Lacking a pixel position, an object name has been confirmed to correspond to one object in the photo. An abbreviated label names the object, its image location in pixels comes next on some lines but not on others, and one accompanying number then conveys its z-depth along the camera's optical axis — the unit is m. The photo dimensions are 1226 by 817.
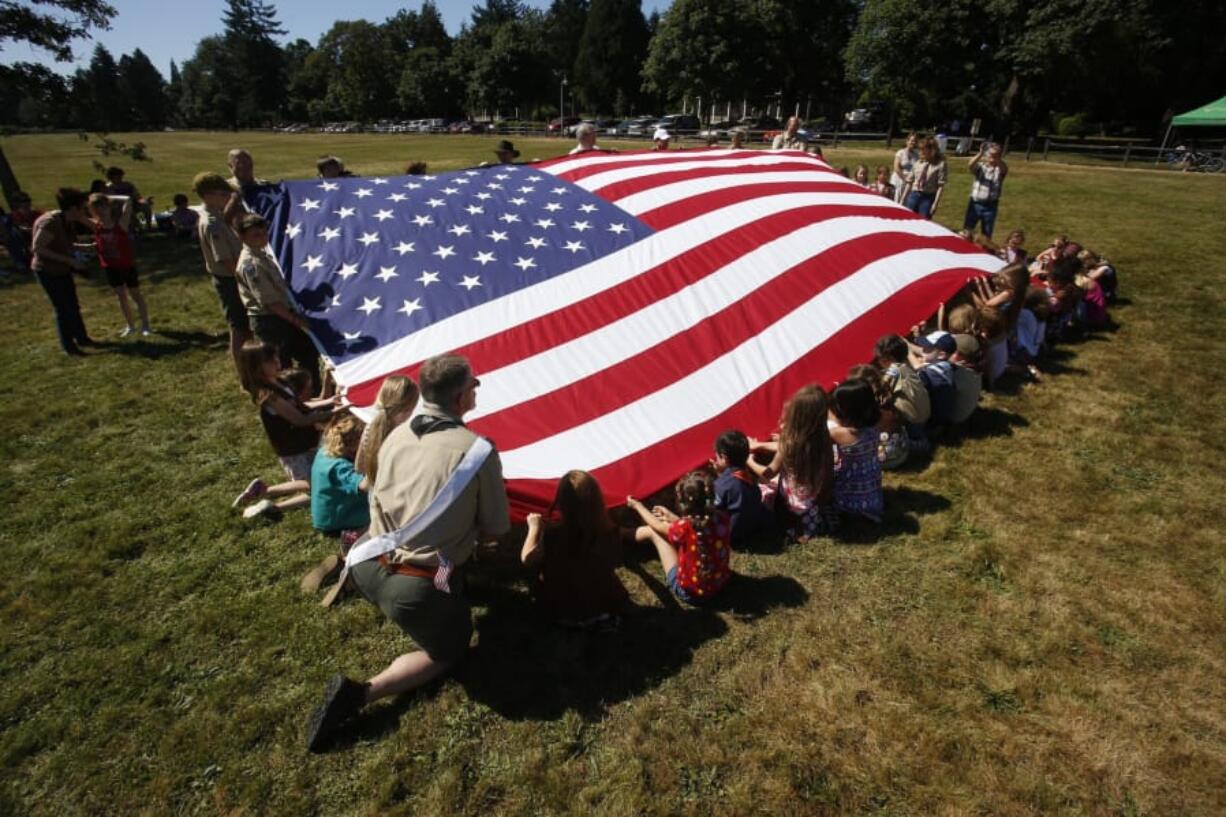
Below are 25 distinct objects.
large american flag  4.09
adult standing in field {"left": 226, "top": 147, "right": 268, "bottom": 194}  5.51
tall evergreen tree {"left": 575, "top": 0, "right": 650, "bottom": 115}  60.34
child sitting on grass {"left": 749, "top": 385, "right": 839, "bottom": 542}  3.51
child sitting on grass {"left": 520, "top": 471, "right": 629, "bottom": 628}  2.93
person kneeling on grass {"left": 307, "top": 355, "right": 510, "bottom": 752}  2.46
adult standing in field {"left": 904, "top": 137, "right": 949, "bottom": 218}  8.39
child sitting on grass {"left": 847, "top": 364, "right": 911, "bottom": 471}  4.32
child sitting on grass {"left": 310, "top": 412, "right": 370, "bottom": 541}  3.33
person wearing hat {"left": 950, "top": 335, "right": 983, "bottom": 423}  4.81
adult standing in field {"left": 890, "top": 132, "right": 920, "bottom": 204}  8.99
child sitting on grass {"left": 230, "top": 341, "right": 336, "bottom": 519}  3.79
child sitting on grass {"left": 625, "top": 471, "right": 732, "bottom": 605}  3.16
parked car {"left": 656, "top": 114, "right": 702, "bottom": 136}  40.88
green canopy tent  22.27
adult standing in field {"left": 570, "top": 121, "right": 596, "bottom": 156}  7.97
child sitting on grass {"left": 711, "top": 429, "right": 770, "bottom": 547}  3.58
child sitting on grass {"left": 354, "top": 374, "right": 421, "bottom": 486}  3.00
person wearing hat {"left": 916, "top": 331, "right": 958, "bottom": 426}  4.76
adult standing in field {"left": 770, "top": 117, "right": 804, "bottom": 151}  9.44
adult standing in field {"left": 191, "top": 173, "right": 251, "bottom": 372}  4.86
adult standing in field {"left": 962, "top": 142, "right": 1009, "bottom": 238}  8.02
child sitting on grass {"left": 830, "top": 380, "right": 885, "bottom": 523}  3.71
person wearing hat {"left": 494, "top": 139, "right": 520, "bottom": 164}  8.66
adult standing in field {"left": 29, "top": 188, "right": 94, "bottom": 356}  6.22
